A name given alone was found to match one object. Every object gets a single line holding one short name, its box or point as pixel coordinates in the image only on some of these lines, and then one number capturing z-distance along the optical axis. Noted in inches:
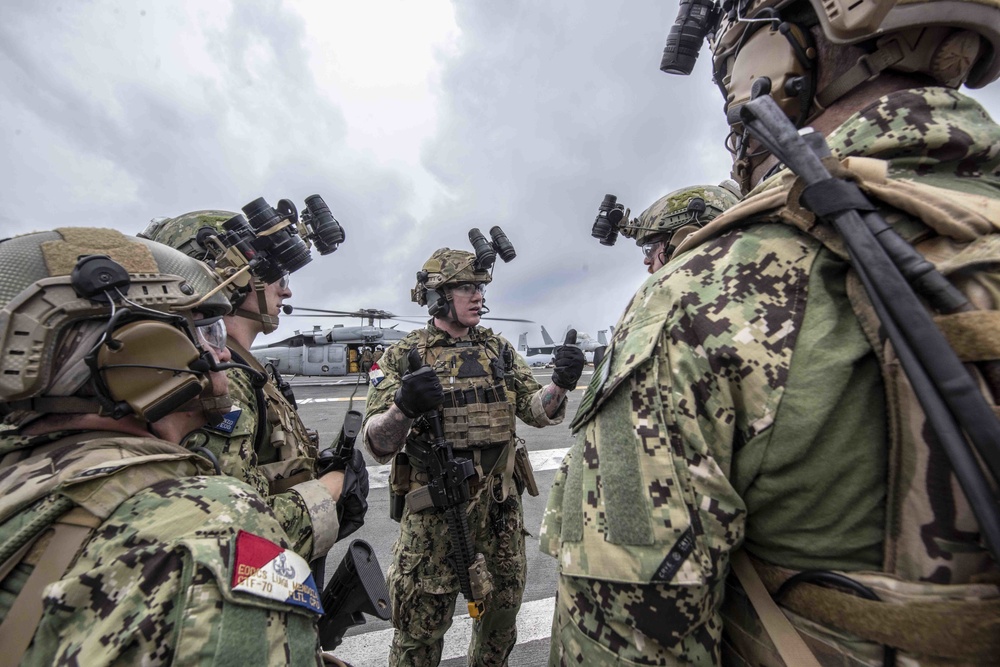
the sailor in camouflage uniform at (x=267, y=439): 75.6
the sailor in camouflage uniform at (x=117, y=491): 32.6
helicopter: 842.8
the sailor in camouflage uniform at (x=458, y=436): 110.0
